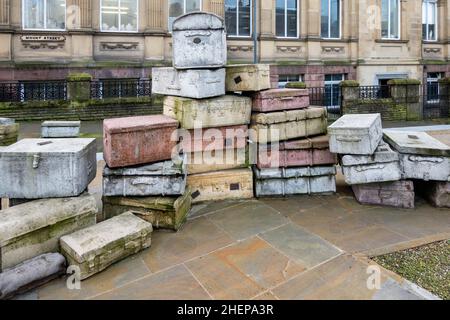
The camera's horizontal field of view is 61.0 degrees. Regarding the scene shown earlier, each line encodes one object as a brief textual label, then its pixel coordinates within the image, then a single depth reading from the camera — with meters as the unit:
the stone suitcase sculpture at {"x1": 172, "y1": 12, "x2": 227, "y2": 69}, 5.21
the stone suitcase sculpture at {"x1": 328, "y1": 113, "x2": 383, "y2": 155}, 5.09
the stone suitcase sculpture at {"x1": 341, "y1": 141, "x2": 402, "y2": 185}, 5.15
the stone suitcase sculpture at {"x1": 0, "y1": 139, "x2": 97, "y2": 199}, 4.07
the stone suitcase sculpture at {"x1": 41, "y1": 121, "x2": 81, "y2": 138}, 5.70
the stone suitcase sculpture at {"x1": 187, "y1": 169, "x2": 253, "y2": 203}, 5.44
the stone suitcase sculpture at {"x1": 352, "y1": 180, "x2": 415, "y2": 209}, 5.29
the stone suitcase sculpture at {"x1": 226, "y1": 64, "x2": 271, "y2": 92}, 5.59
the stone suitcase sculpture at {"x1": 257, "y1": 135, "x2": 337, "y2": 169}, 5.59
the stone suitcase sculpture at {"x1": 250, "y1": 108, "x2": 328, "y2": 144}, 5.60
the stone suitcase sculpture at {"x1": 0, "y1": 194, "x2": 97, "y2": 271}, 3.48
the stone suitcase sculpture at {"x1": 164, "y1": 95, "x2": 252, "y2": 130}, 5.22
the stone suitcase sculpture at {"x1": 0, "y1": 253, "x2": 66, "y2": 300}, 3.23
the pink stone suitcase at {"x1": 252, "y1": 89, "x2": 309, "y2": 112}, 5.66
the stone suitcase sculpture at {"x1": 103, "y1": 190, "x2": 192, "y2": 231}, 4.54
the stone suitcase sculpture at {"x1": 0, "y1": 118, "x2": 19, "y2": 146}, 6.63
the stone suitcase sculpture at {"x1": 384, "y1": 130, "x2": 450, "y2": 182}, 5.15
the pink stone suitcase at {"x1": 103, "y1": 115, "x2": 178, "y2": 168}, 4.59
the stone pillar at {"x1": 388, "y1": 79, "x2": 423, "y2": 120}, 17.33
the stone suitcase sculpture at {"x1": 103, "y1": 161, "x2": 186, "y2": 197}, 4.57
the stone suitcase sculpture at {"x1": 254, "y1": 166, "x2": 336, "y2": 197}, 5.64
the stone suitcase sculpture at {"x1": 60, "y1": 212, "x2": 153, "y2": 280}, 3.53
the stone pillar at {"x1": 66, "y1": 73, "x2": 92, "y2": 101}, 14.34
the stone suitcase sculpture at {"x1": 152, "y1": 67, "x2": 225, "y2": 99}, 5.18
